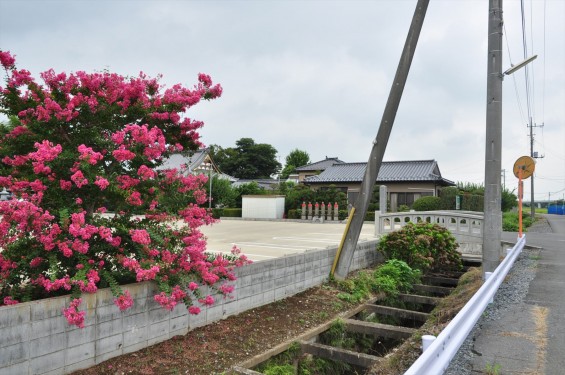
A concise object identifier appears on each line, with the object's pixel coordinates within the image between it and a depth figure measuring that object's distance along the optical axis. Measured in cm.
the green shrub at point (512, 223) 2060
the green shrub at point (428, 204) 2467
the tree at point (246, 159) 5125
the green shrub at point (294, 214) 2697
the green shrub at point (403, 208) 2595
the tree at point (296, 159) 5850
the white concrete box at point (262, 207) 2703
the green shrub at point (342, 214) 2586
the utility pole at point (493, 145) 737
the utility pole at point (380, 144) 775
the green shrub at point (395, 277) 834
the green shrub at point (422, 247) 969
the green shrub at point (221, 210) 2680
